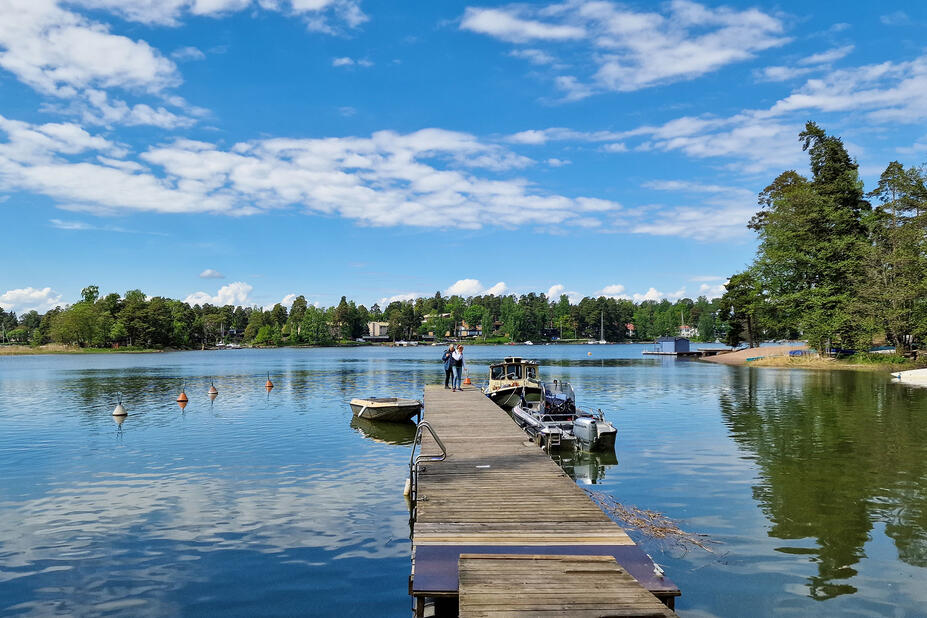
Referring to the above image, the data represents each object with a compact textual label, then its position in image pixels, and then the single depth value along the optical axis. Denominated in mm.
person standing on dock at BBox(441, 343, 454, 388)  34612
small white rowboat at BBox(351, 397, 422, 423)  31250
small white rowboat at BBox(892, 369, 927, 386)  48562
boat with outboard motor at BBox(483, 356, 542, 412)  35156
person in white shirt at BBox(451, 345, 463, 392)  34812
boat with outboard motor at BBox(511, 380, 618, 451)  22547
